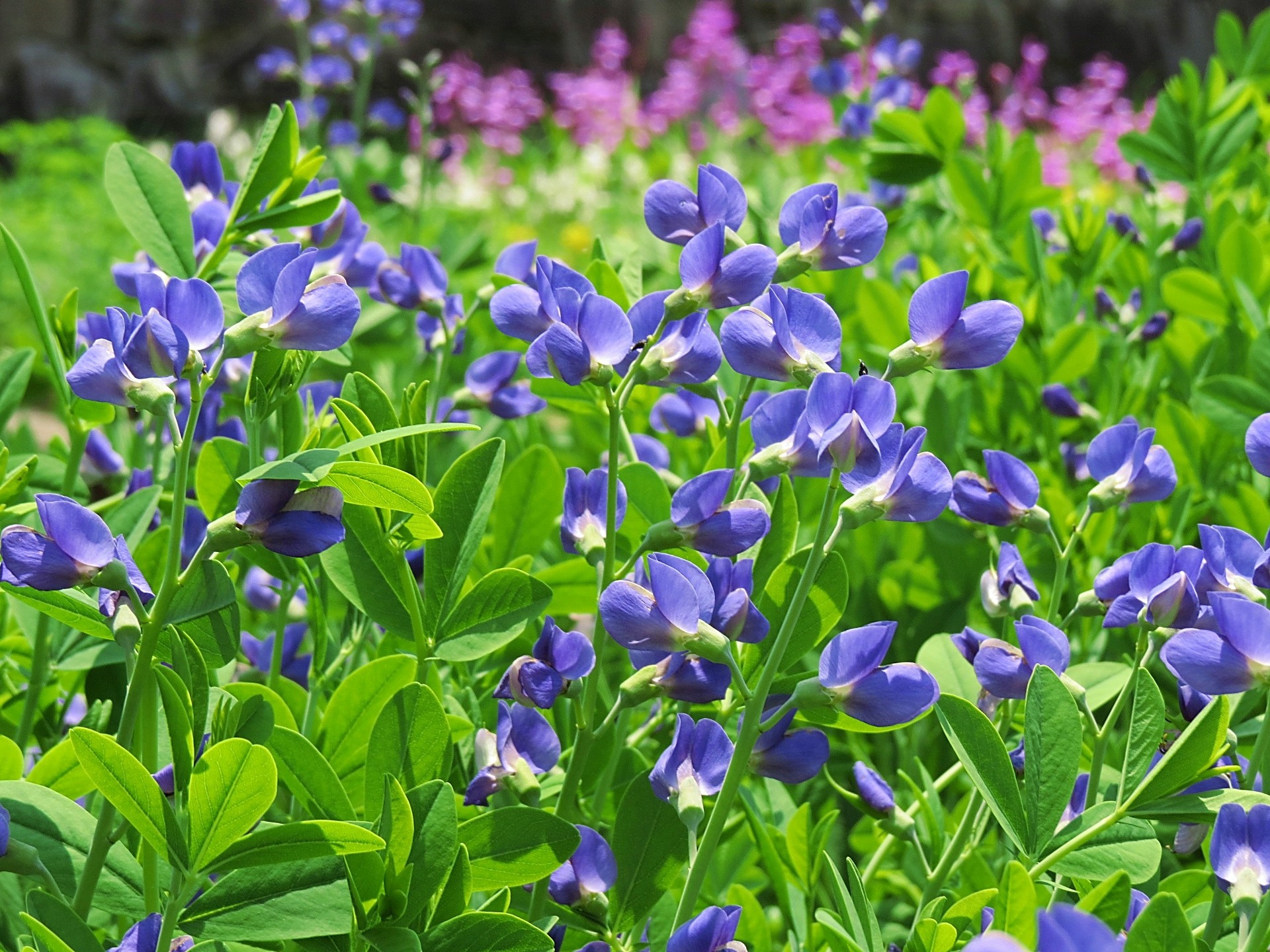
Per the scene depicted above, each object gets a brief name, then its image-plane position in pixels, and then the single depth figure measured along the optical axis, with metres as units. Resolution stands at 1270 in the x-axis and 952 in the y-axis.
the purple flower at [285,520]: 0.57
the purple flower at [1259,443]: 0.61
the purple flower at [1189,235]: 0.94
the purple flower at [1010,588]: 0.65
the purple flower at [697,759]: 0.60
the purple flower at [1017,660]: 0.61
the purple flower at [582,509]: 0.63
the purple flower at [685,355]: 0.62
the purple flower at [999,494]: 0.65
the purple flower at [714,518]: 0.60
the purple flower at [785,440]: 0.59
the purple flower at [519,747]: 0.62
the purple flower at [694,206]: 0.65
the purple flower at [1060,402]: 0.82
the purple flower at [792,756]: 0.60
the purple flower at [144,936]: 0.57
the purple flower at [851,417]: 0.58
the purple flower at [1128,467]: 0.65
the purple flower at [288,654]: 0.69
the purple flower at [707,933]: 0.57
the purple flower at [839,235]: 0.63
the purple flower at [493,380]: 0.75
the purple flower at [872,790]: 0.63
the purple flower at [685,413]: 0.75
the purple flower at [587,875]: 0.60
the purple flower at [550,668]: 0.61
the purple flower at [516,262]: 0.75
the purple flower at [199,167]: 0.75
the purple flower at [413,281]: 0.76
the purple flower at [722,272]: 0.61
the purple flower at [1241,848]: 0.57
